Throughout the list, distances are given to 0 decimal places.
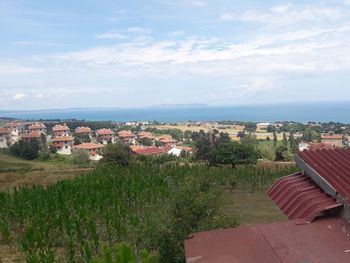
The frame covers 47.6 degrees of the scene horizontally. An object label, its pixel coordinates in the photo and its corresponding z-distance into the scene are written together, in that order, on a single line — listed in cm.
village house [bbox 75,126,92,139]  11172
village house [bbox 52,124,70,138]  10976
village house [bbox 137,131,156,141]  11015
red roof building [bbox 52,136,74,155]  8494
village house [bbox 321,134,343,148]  9126
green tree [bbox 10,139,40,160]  6731
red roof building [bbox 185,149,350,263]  542
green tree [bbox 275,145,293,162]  5150
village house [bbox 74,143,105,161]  8216
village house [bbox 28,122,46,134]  12198
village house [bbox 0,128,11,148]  9344
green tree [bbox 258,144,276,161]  5585
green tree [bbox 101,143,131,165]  4600
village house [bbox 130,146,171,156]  6957
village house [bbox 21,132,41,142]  8880
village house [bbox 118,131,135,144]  10675
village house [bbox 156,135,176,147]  9978
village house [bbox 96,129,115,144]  10631
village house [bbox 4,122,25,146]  10796
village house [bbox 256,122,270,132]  16518
